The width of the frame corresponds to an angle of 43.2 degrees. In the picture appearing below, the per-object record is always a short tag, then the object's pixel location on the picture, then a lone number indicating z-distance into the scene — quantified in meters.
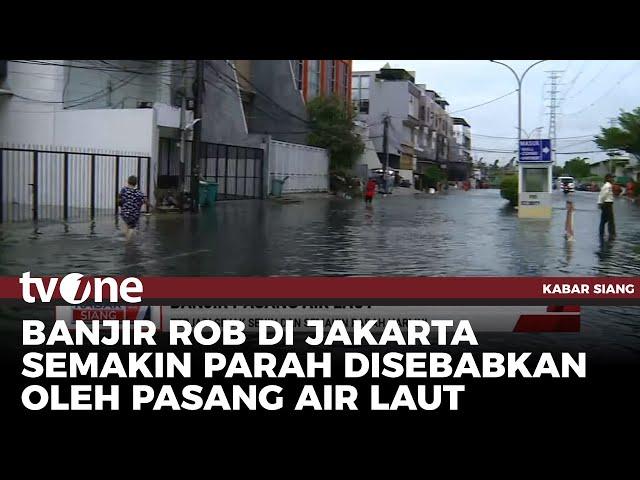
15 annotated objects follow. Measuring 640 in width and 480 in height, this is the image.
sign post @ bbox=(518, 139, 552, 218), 20.45
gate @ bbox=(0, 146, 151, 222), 18.73
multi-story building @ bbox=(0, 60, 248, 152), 22.17
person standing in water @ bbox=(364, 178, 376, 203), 28.89
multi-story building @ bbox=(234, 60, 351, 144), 29.91
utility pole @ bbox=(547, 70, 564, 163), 20.02
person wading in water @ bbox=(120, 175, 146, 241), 14.53
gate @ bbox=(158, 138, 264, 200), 24.41
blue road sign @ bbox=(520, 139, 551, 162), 20.28
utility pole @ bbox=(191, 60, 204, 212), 21.94
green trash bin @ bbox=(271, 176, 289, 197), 30.80
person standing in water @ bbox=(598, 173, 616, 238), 15.32
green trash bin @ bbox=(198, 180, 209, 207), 24.97
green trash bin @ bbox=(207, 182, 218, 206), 25.30
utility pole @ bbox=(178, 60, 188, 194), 23.00
